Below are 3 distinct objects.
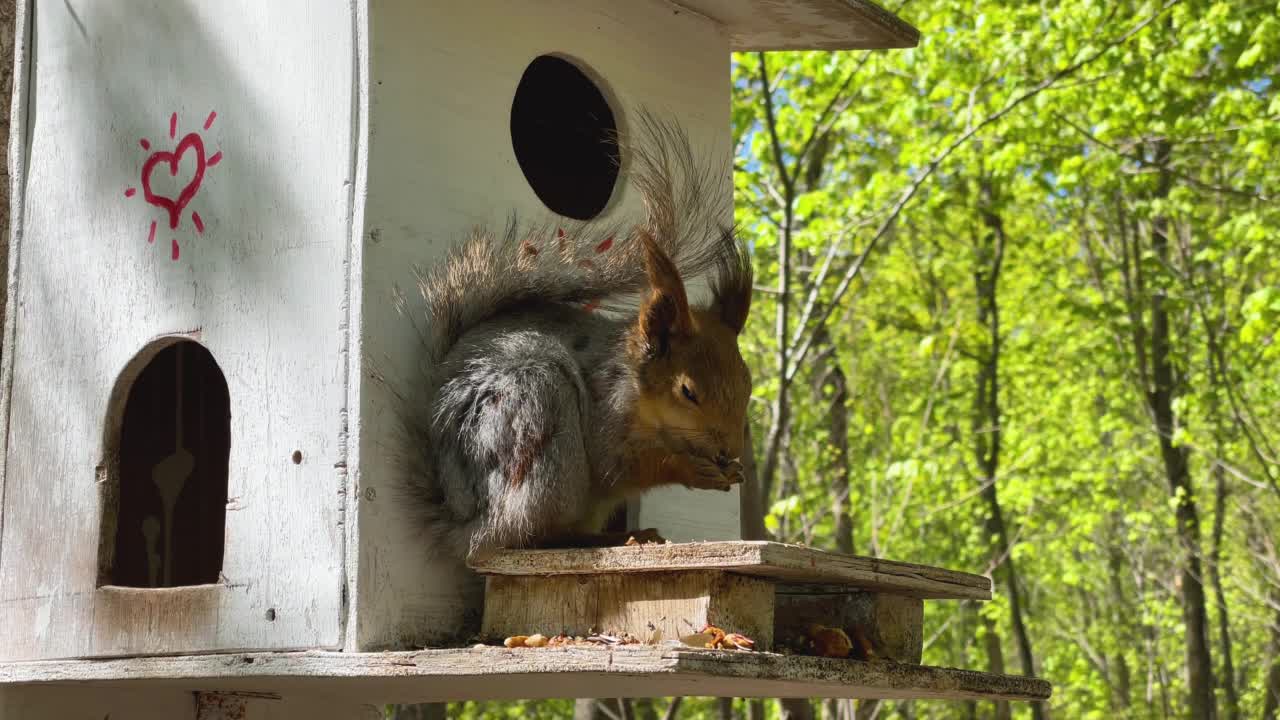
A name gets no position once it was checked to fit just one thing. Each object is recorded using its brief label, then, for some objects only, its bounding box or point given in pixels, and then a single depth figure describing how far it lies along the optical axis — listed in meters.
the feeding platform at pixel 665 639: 1.86
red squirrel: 2.13
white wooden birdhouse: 2.25
